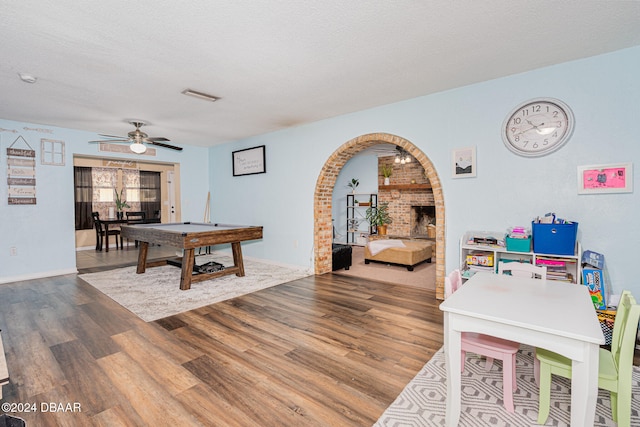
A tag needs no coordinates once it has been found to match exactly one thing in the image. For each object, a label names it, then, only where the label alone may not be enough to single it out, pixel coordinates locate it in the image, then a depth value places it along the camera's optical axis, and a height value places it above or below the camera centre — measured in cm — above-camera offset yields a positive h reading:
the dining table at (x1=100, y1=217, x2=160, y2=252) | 708 -29
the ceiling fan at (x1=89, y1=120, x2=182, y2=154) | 432 +105
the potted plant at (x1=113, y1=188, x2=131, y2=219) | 831 +21
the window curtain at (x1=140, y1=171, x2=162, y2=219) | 877 +50
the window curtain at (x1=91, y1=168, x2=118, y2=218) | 807 +59
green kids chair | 140 -84
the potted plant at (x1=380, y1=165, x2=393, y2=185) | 775 +94
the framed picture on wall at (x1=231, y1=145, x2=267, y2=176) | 572 +95
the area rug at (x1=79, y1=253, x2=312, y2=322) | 345 -107
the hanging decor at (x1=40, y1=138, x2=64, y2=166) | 479 +95
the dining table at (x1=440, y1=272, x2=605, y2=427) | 130 -54
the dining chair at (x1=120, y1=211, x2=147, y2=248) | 736 -23
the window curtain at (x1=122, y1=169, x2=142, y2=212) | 851 +66
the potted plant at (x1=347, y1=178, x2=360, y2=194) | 842 +67
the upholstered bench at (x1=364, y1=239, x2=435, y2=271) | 515 -80
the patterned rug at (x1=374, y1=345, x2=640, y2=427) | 166 -118
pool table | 388 -40
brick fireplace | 742 +19
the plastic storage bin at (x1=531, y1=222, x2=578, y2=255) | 264 -29
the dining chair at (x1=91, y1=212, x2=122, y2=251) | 732 -53
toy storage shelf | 271 -52
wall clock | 286 +78
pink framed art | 260 +24
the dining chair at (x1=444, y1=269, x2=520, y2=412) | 172 -85
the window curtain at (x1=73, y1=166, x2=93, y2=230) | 770 +36
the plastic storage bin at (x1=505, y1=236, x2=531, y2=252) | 283 -36
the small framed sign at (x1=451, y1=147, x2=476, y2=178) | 338 +51
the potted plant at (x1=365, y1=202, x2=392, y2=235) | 741 -24
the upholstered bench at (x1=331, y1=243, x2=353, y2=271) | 512 -84
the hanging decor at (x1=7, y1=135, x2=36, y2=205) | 452 +57
